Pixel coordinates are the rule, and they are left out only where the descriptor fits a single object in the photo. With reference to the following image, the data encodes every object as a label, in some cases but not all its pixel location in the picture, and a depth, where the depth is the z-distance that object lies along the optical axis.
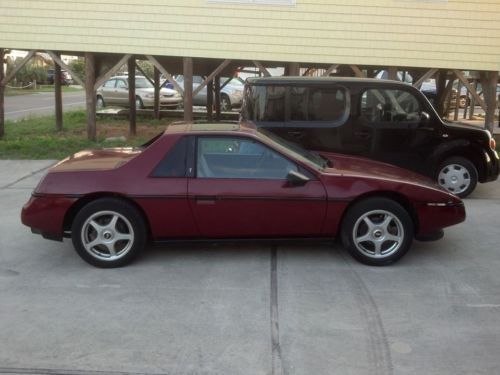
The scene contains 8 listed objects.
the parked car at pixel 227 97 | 21.11
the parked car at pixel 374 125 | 7.53
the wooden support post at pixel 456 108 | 18.33
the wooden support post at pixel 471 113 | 19.64
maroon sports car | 5.05
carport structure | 11.42
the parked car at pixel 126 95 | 20.62
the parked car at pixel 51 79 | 47.97
